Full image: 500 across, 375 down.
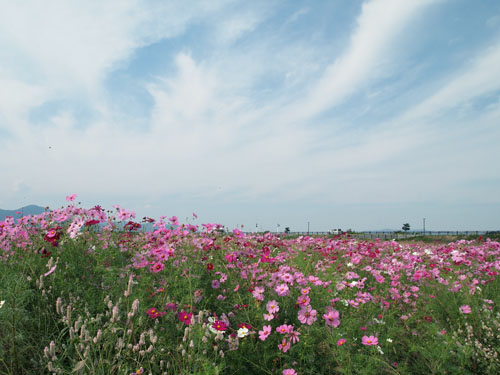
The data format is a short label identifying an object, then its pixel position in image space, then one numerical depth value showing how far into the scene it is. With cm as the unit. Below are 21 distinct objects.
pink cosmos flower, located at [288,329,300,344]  249
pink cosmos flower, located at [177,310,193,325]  237
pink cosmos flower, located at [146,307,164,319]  253
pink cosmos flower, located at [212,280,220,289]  336
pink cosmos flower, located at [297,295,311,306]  273
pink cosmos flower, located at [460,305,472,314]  353
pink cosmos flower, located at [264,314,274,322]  255
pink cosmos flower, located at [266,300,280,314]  272
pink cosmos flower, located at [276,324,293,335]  248
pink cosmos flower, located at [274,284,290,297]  273
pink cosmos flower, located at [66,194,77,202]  469
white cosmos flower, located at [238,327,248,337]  242
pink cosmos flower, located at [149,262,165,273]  333
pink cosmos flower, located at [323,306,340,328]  262
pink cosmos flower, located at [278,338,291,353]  245
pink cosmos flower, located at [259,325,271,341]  249
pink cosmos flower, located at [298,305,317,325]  260
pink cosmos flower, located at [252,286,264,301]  282
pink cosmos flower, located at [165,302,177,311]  272
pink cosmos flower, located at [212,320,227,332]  231
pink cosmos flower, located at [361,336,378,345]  261
